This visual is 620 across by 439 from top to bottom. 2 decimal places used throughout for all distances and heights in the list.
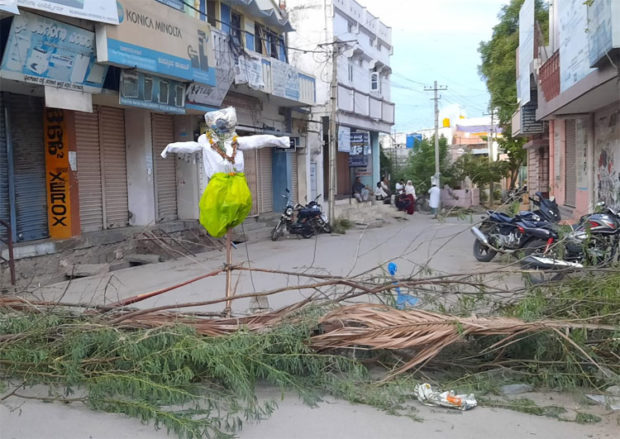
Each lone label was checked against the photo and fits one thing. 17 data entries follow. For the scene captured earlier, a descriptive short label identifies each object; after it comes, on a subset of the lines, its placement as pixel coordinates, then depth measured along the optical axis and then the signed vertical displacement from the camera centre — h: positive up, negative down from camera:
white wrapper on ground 4.19 -1.55
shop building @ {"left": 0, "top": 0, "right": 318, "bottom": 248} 9.98 +1.64
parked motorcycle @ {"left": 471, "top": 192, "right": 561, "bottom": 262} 10.40 -0.88
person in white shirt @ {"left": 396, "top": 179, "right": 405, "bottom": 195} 30.93 -0.55
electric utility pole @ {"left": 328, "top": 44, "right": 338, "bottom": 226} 20.18 +1.42
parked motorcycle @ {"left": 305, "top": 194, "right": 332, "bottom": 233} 18.63 -1.31
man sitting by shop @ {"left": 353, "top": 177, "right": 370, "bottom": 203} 30.84 -0.60
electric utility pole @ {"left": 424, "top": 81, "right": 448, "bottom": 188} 31.98 +1.12
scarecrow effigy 5.70 +0.13
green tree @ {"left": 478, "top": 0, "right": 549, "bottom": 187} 30.09 +5.98
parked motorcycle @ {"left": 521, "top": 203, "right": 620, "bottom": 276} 6.29 -0.88
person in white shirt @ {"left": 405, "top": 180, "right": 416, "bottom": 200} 30.22 -0.63
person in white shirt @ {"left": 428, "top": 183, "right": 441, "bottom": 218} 27.61 -0.93
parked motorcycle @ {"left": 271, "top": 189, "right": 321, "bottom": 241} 17.91 -1.21
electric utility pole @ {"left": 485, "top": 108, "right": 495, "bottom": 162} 43.44 +2.32
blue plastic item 4.92 -1.02
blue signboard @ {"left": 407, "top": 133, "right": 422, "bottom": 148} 46.11 +2.82
